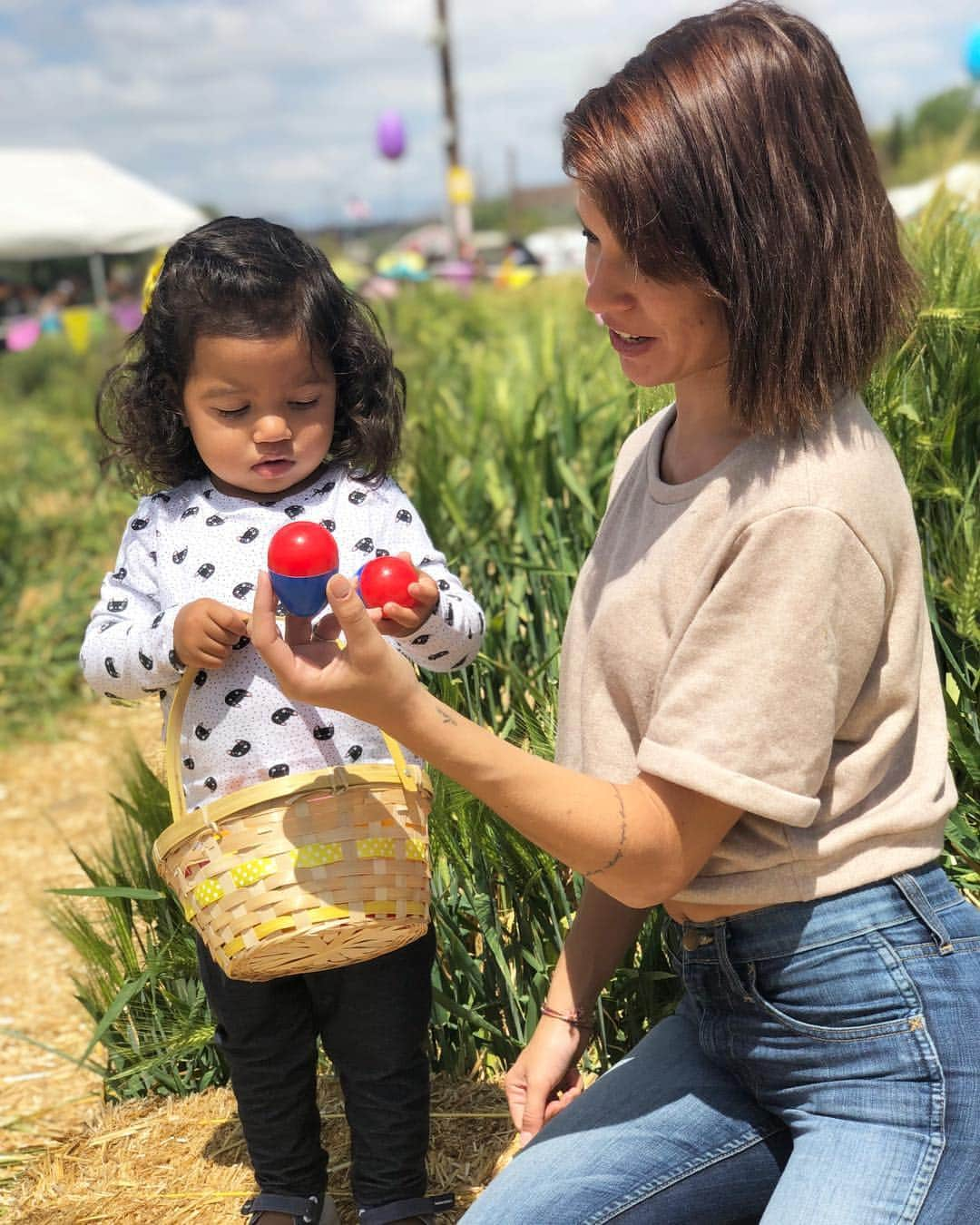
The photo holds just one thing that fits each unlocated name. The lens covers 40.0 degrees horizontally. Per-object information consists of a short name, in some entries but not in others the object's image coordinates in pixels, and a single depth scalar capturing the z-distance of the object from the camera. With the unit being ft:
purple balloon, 53.42
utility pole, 55.36
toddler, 5.65
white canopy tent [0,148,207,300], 58.70
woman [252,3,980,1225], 3.99
